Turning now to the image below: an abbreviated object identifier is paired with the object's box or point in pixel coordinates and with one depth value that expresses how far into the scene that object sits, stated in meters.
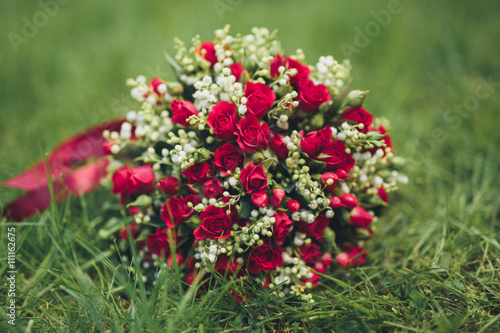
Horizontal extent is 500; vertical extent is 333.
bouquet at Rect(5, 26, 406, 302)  0.71
